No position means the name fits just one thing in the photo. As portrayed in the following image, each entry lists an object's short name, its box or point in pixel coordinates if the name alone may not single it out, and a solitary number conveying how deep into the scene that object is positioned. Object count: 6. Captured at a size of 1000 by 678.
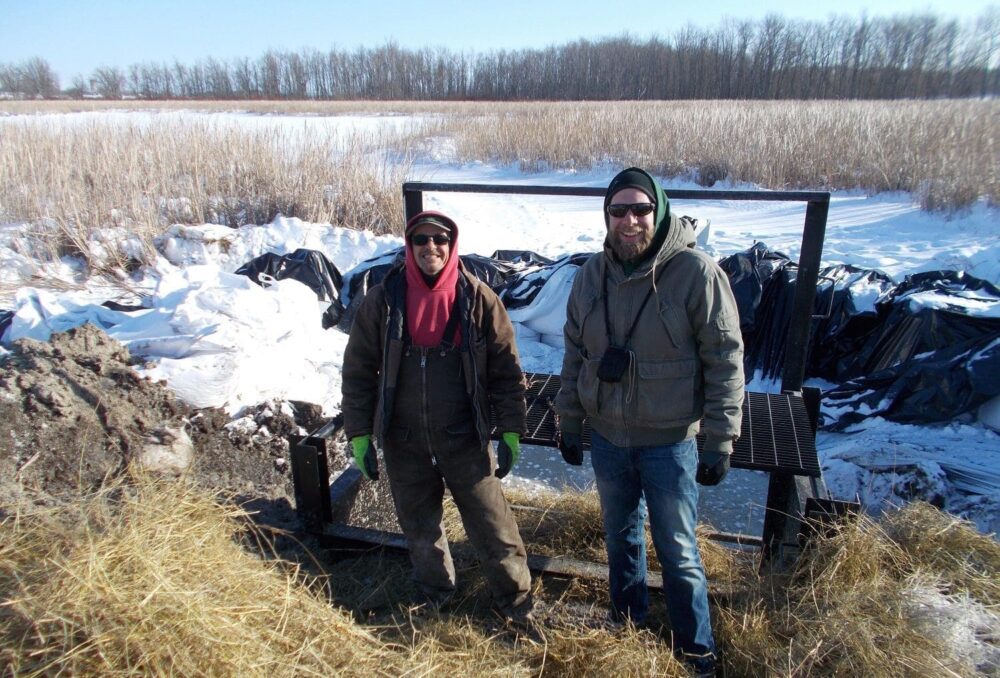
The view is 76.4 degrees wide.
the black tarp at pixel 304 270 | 6.11
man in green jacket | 1.90
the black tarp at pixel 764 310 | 4.96
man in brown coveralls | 2.22
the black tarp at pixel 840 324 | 4.75
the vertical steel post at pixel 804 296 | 3.22
